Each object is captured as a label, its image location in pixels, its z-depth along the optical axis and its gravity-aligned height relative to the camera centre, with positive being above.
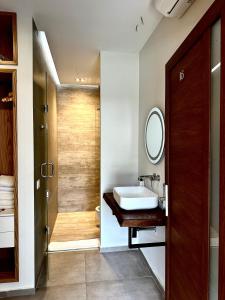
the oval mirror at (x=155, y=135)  2.12 +0.12
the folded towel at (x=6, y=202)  2.18 -0.58
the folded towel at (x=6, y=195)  2.17 -0.51
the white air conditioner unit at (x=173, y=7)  1.51 +1.03
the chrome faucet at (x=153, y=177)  2.22 -0.34
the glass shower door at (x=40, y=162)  2.19 -0.19
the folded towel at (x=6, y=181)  2.16 -0.36
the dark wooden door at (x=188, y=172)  1.26 -0.18
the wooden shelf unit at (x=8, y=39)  1.99 +1.09
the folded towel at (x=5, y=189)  2.16 -0.44
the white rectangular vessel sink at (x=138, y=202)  1.96 -0.53
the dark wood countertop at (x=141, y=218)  1.83 -0.63
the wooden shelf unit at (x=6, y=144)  2.29 +0.02
